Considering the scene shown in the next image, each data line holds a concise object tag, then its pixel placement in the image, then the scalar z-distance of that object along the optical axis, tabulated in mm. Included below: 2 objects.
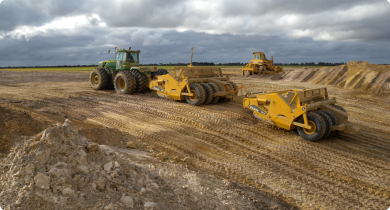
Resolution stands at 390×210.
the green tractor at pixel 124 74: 12555
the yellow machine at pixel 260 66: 26344
